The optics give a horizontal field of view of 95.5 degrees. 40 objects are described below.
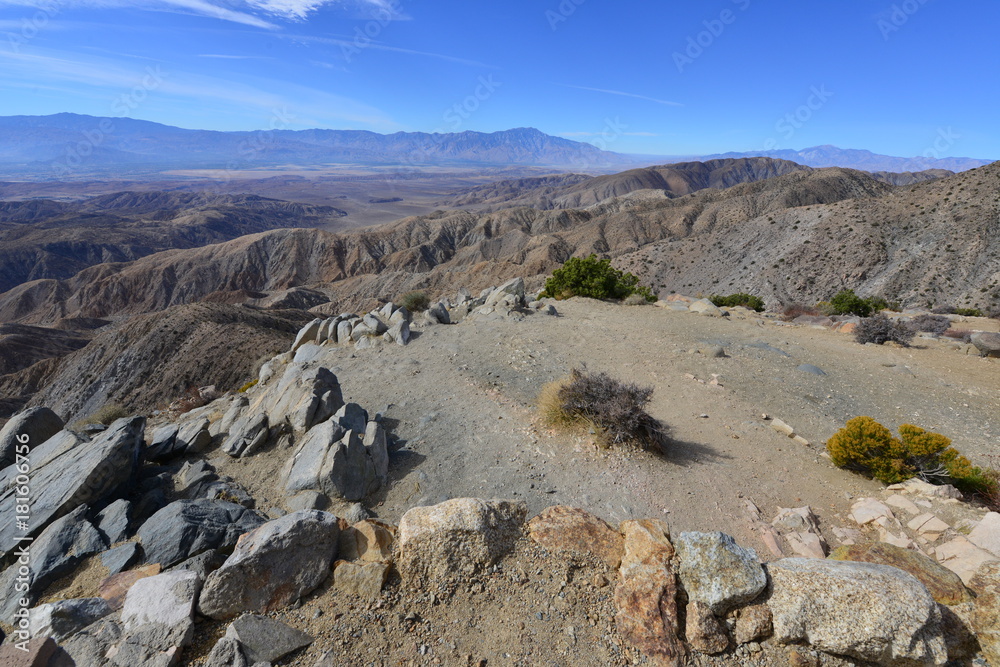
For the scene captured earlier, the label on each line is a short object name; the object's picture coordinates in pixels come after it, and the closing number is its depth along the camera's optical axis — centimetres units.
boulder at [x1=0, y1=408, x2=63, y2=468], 731
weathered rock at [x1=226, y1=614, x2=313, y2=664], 347
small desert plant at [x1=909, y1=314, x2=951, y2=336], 1473
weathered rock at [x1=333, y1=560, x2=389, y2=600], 412
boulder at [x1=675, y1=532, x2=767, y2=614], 385
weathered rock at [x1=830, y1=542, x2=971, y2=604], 394
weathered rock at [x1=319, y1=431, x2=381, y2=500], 645
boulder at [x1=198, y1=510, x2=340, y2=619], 389
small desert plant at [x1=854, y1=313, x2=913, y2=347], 1338
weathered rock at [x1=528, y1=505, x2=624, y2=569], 464
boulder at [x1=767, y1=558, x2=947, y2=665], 340
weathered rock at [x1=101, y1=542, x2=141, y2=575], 481
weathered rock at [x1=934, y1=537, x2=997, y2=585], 438
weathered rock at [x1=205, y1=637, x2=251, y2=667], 338
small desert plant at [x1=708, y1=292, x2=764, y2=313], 2242
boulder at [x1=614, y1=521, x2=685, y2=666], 376
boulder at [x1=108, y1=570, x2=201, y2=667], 347
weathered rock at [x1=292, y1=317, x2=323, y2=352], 1556
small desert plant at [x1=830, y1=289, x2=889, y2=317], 2036
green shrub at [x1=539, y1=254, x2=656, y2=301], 1892
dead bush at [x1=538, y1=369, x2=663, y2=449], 734
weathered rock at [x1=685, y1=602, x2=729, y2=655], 376
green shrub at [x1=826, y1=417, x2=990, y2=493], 670
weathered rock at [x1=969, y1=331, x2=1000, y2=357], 1235
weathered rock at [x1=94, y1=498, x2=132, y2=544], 529
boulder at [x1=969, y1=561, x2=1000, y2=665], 347
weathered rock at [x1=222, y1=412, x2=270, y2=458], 794
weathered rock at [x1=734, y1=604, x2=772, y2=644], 377
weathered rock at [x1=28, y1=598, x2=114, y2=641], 376
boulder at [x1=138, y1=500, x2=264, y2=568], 483
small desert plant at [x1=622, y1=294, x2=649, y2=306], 1794
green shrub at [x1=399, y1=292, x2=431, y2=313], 1870
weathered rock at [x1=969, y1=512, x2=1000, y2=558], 466
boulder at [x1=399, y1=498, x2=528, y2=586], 434
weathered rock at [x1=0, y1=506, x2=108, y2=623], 469
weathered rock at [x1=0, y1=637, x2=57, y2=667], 314
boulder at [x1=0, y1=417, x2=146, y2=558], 562
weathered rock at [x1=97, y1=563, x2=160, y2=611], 426
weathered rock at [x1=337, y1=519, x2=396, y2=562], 449
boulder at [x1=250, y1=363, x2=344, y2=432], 818
